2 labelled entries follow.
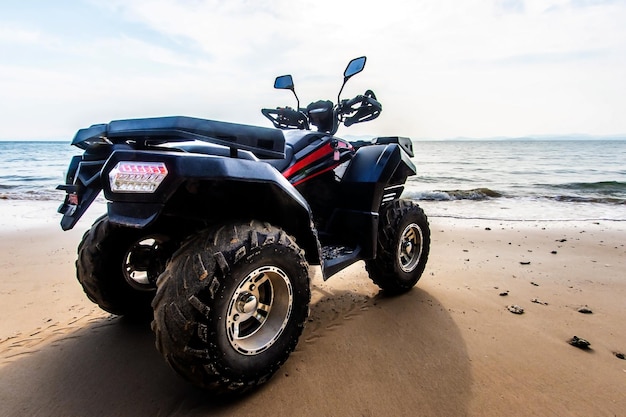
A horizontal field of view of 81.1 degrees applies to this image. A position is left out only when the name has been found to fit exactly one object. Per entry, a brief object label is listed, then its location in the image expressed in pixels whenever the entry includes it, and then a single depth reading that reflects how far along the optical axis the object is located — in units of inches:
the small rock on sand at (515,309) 115.8
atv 60.2
